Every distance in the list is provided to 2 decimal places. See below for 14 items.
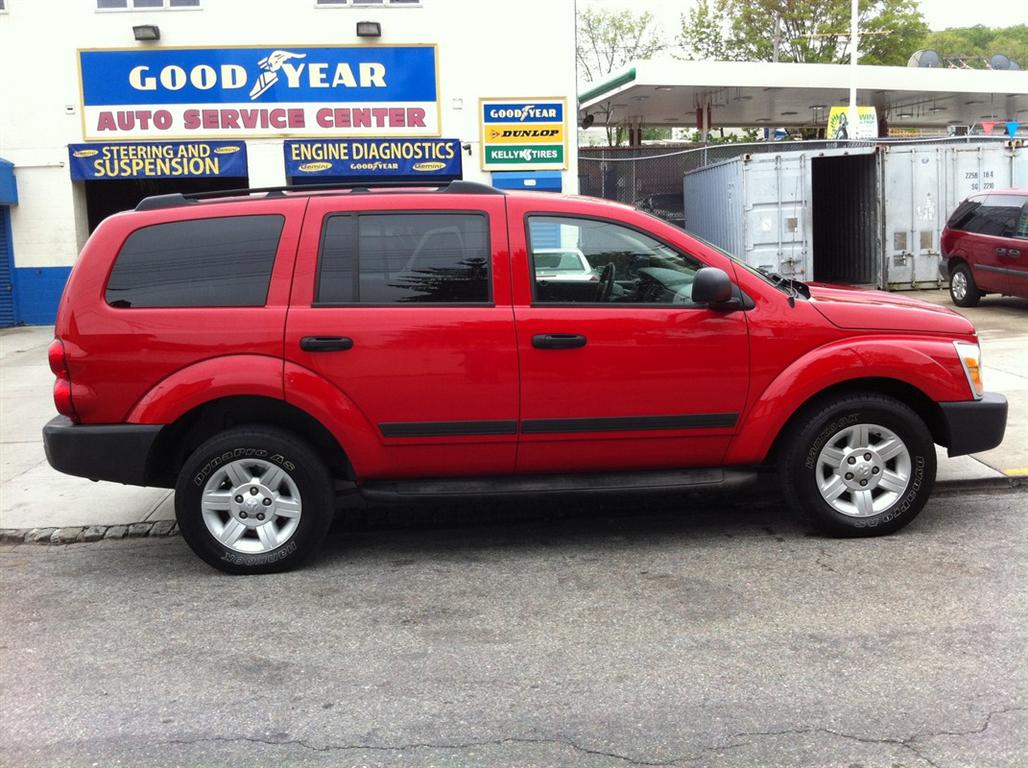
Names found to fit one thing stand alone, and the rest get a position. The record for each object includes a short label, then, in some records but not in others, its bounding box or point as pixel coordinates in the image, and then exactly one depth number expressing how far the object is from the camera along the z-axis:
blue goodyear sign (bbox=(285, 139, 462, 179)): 16.61
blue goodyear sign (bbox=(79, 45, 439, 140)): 16.31
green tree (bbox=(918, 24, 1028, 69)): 70.94
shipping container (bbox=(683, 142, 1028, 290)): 16.70
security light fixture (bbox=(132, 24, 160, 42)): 15.93
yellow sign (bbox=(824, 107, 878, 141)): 27.14
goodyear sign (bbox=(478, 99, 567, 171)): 16.62
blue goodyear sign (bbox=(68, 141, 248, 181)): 16.47
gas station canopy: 27.02
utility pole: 25.59
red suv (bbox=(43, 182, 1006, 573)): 4.97
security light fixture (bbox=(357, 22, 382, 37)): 16.14
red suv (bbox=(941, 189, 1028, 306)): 13.82
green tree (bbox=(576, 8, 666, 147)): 55.22
